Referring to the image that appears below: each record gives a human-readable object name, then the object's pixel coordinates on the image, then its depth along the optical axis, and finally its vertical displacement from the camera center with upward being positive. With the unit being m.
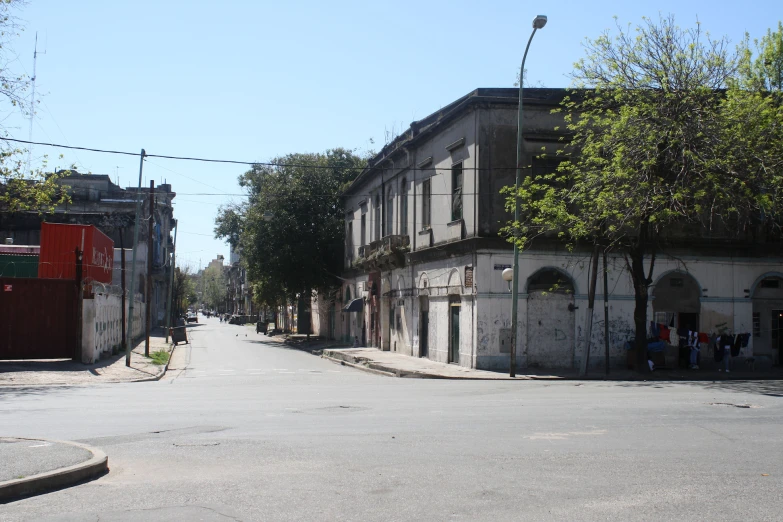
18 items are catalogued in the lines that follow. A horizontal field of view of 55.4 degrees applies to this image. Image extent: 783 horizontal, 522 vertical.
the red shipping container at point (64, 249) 24.78 +1.64
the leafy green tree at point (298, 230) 47.41 +4.53
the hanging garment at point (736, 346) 25.97 -1.51
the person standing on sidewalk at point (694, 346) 25.55 -1.49
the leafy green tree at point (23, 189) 25.89 +3.82
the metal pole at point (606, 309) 24.12 -0.25
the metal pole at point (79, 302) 24.44 -0.12
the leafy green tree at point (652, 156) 20.42 +4.14
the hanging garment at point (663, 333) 25.77 -1.06
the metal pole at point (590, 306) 23.27 -0.13
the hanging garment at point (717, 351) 25.59 -1.67
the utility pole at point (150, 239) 31.68 +2.76
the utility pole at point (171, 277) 49.20 +1.48
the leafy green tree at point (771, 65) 25.38 +8.15
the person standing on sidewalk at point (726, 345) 24.87 -1.41
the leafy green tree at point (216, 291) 183.50 +2.11
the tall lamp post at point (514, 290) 22.58 +0.35
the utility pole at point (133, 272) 25.95 +1.00
